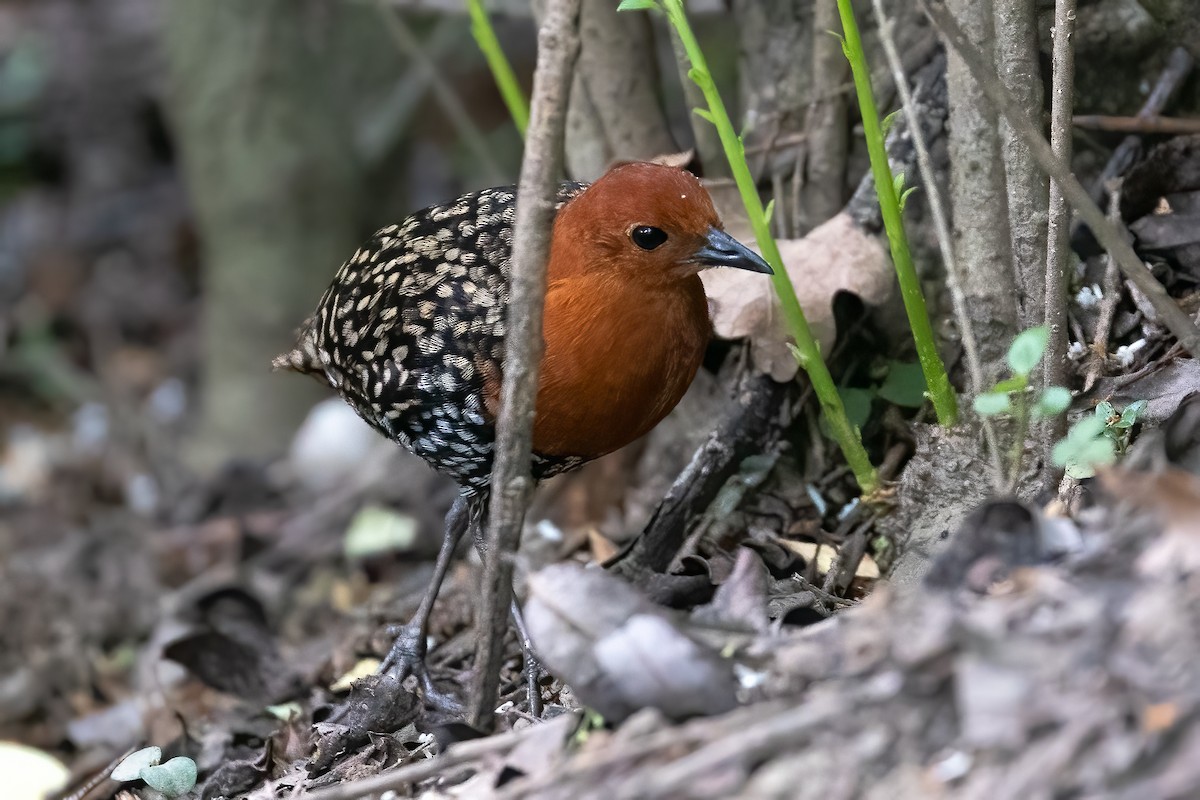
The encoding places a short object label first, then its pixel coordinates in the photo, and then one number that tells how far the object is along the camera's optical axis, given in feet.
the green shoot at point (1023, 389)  14.52
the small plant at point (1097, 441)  14.40
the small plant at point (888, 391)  22.31
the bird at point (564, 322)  20.49
